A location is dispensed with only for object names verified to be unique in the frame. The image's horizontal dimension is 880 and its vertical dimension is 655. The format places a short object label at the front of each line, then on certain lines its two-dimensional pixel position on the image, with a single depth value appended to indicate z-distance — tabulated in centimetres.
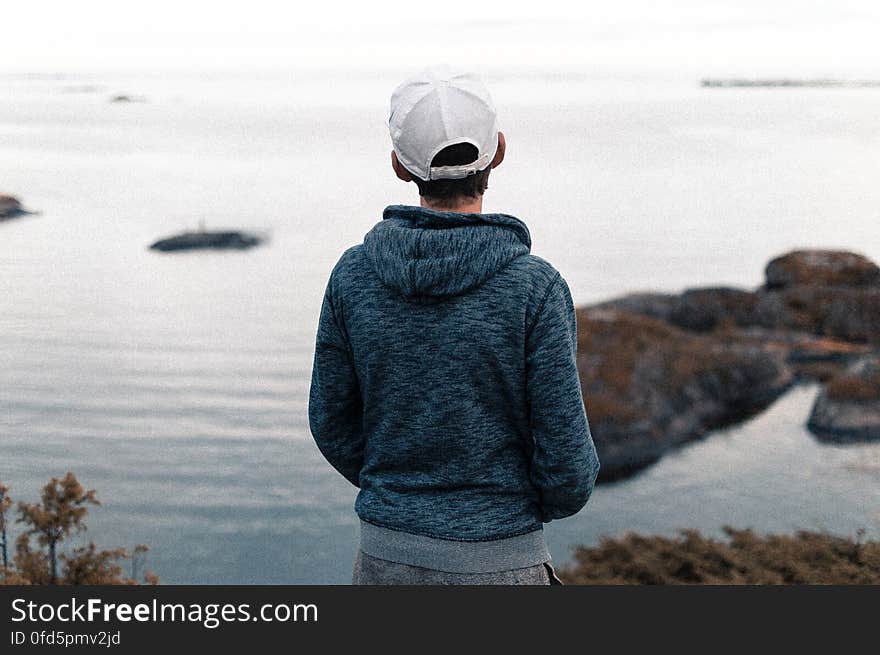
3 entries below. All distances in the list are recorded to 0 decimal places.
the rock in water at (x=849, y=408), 2062
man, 137
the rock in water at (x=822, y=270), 2427
